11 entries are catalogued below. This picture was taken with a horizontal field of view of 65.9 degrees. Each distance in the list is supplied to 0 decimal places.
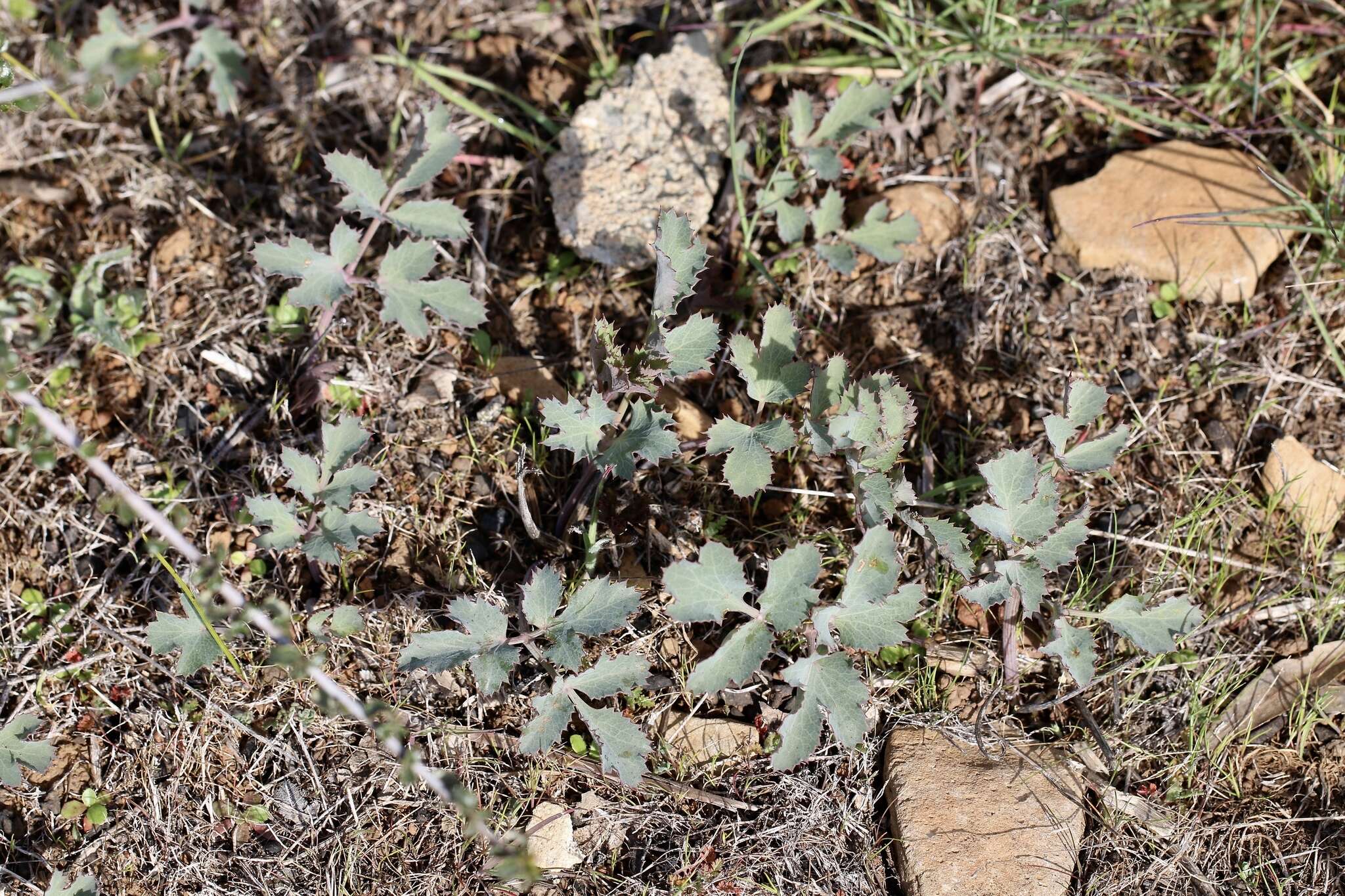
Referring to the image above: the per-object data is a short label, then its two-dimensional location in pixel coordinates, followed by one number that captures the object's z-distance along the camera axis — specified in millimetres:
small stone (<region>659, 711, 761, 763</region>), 2477
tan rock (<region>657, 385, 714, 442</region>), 2781
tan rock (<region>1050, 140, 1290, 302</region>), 2990
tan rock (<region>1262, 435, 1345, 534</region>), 2754
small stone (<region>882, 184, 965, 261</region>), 3072
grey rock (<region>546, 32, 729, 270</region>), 2953
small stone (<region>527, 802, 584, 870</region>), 2359
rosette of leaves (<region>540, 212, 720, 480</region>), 2404
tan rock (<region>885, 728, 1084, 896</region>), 2309
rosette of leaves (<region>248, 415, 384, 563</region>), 2428
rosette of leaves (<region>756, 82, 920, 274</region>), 2875
